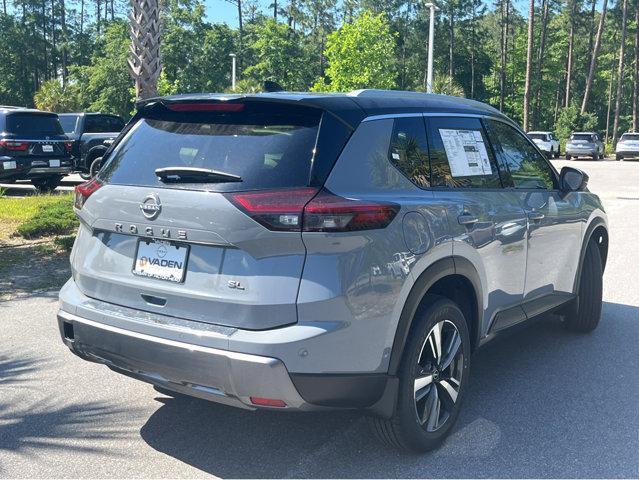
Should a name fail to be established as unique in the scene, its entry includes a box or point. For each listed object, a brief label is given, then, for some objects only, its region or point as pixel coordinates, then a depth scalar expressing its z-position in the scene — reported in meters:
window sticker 4.02
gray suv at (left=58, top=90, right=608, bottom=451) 3.00
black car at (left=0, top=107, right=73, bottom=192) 15.02
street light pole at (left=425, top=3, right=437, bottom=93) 28.72
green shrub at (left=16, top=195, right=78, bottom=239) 9.84
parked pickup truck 18.81
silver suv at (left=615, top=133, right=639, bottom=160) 39.47
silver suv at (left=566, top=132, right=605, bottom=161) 39.91
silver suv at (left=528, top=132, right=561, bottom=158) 40.81
